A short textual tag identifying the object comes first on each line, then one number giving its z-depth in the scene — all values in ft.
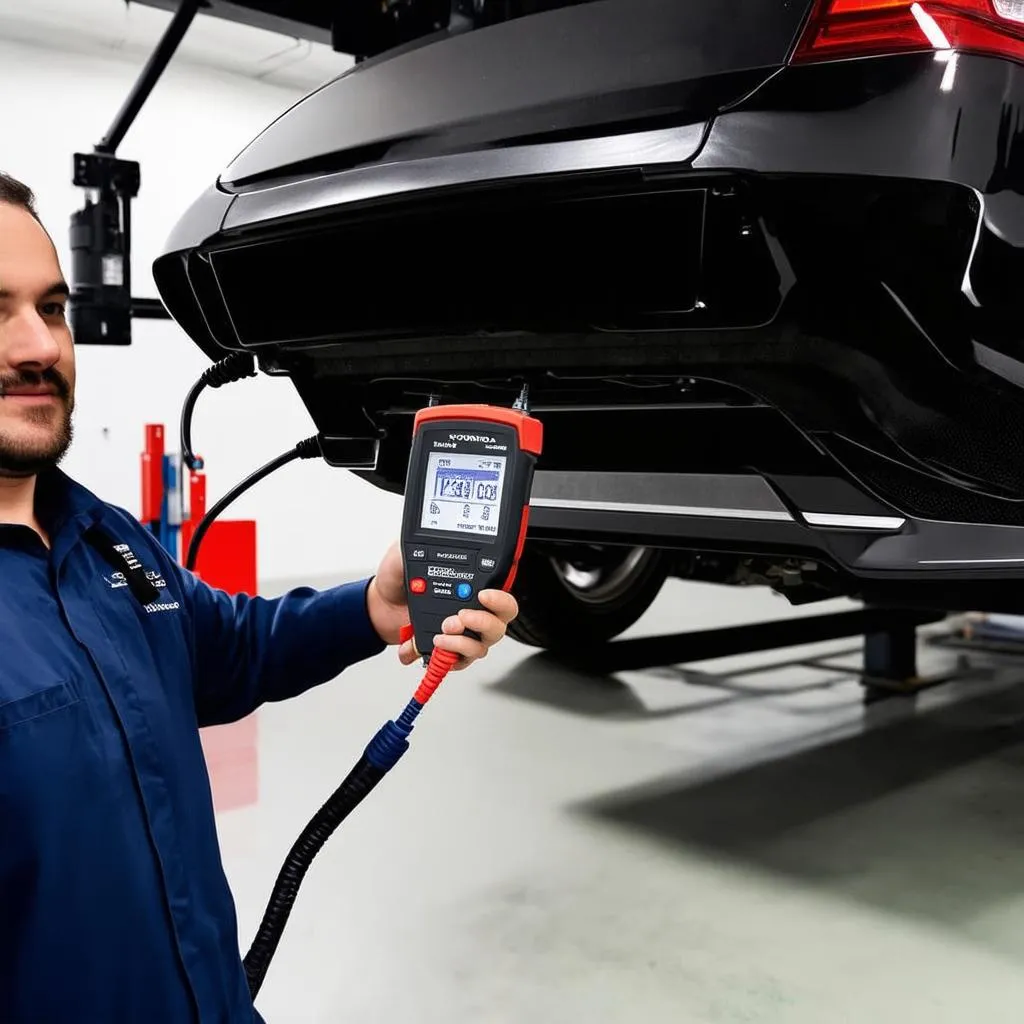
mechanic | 2.47
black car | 3.58
